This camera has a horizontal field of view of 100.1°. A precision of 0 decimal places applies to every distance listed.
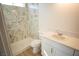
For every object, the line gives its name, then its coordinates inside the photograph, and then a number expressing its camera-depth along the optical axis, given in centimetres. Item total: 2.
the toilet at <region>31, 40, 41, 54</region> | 148
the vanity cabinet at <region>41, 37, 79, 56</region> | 133
